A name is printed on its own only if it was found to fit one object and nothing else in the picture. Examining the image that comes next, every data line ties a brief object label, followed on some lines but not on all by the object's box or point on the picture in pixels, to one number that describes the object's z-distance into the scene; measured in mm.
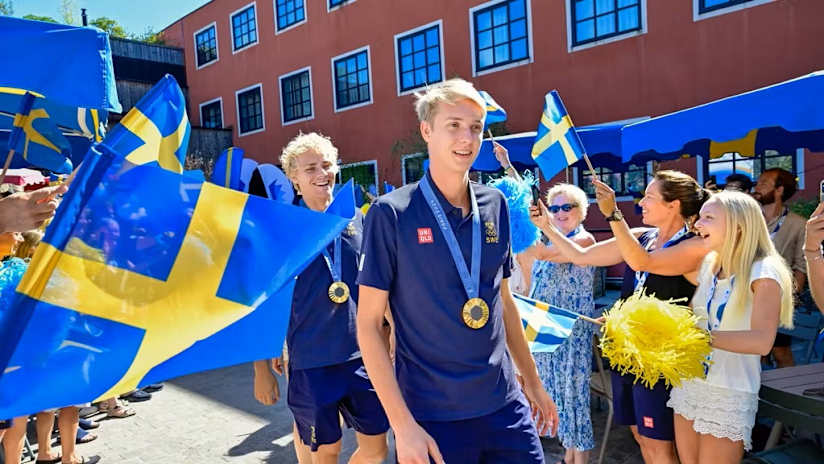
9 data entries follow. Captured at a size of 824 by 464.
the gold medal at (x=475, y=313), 1996
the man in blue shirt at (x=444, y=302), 1943
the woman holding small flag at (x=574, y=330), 3660
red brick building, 10195
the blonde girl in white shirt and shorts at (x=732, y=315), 2572
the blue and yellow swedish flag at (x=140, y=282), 1645
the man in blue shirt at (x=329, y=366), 3014
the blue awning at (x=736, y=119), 3577
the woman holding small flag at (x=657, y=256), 2902
